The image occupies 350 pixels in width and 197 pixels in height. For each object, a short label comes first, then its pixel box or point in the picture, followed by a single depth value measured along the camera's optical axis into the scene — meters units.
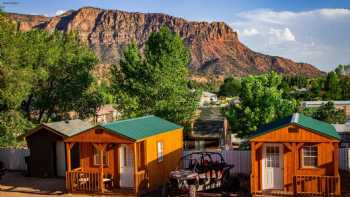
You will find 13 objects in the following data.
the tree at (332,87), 85.75
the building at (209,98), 110.73
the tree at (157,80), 36.53
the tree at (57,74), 38.12
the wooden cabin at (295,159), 19.30
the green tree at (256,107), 34.34
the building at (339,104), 58.87
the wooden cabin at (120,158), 21.41
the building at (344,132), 34.44
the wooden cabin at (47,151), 27.41
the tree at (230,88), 128.79
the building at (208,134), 37.80
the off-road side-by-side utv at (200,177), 20.19
